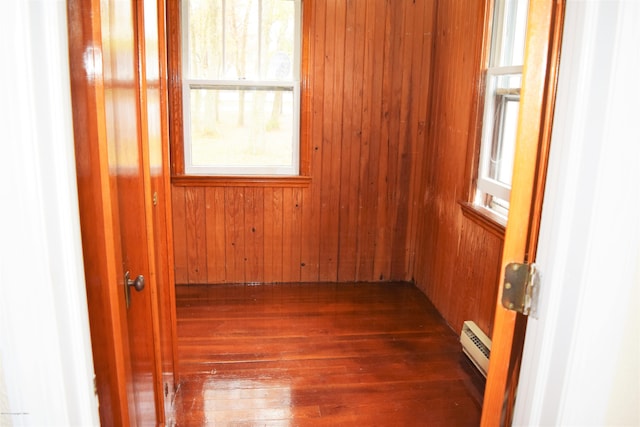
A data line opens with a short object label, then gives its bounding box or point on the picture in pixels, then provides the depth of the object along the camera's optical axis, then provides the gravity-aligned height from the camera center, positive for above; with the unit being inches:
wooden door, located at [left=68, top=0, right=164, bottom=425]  33.3 -8.7
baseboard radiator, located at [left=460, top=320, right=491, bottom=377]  102.5 -49.4
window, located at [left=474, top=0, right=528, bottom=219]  102.6 +2.5
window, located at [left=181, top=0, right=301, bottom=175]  137.2 +5.7
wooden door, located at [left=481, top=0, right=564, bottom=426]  34.8 -4.5
